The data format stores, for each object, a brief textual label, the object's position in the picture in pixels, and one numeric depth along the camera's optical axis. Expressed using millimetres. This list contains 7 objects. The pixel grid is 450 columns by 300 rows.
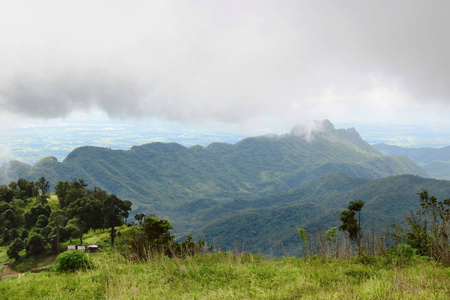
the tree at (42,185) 108244
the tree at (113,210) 76031
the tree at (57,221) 64944
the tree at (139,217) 83975
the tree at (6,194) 96981
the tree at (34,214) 83000
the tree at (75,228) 69625
